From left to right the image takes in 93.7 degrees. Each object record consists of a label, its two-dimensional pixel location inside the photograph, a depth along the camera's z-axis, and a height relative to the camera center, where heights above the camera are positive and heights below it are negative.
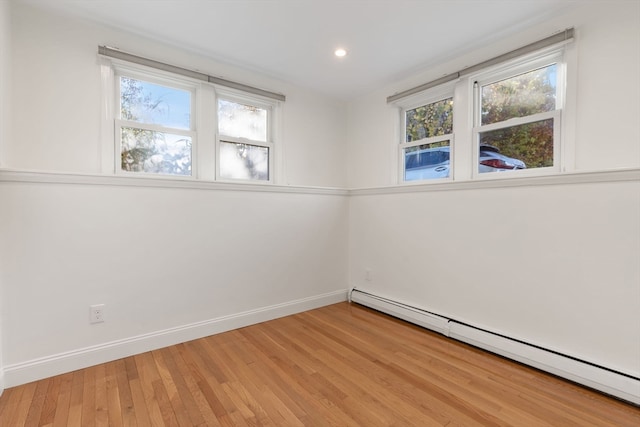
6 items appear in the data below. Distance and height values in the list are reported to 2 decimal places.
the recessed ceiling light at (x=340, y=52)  2.68 +1.41
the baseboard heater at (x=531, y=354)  1.72 -1.00
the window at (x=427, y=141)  2.98 +0.70
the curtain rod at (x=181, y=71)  2.32 +1.19
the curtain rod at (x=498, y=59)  2.14 +1.23
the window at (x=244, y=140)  3.00 +0.69
